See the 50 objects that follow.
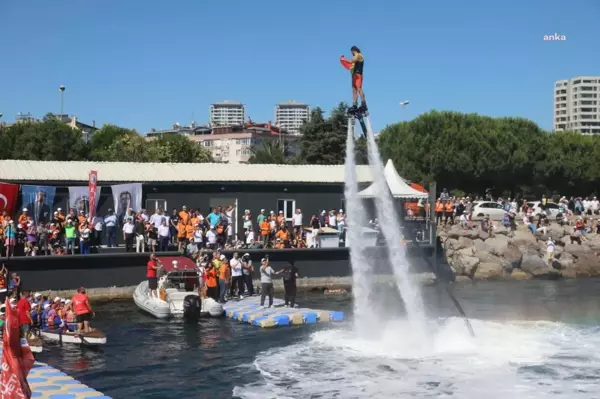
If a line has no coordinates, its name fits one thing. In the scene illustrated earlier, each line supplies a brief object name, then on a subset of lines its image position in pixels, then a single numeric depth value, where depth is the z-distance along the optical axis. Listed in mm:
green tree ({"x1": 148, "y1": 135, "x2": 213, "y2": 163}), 96562
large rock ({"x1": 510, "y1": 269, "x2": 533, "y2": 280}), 48653
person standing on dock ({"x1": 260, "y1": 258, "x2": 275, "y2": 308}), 32875
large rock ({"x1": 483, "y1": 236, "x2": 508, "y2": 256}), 49844
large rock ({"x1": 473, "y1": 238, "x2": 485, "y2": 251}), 50156
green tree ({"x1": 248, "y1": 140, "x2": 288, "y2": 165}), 97688
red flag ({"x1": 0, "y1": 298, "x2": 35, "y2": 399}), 11477
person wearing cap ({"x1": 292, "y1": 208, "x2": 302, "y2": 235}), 42531
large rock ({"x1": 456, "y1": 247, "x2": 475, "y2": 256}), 48719
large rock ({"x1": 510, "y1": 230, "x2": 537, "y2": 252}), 51344
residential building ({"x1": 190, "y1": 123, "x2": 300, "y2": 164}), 182750
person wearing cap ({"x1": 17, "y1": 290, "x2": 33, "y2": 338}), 23684
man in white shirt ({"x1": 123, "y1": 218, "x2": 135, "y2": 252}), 37188
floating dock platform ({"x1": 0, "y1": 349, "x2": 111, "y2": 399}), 17891
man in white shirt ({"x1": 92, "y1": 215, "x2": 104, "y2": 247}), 37472
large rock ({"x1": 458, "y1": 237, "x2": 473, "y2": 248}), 50075
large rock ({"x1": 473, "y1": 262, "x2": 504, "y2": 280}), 47738
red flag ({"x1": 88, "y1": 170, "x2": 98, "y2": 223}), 38094
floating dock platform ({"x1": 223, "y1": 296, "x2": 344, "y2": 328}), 30344
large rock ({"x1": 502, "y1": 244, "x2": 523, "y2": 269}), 49156
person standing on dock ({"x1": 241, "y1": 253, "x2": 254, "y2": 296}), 36656
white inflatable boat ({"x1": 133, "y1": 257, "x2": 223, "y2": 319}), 31875
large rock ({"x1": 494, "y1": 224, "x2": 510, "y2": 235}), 52275
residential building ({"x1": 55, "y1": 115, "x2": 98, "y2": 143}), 173150
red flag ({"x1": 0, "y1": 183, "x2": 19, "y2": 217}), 36719
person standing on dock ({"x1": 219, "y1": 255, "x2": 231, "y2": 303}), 34625
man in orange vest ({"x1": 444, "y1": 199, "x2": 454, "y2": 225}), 52775
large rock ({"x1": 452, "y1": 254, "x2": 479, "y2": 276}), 47531
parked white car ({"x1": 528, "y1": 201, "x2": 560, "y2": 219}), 61500
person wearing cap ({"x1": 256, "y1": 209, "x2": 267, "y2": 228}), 41281
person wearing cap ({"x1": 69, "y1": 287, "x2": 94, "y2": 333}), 26484
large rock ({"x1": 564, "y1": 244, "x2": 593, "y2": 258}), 51906
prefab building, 40031
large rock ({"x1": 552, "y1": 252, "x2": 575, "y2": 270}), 50169
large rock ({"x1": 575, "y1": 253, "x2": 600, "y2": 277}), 50781
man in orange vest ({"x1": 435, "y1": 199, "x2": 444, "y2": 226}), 52750
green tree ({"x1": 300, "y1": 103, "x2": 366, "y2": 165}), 85125
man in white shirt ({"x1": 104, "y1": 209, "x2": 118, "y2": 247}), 37969
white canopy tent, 43000
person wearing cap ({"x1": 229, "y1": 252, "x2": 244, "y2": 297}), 36250
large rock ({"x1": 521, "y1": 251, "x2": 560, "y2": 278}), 49125
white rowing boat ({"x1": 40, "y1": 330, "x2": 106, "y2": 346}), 26453
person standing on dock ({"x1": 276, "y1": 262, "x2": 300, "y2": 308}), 33406
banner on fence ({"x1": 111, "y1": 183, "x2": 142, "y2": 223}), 39219
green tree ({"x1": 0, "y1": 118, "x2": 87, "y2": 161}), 98188
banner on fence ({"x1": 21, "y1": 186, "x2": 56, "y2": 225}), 37250
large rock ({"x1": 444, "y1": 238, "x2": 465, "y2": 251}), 49719
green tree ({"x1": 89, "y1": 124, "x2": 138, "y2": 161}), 127025
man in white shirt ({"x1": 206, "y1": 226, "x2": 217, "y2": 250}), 38531
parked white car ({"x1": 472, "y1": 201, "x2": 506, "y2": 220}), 60156
